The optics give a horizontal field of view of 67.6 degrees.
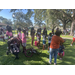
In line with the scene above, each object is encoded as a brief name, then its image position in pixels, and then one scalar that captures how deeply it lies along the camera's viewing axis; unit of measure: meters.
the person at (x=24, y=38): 3.96
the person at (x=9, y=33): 4.72
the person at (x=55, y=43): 2.64
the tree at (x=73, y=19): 9.49
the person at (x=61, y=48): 3.40
